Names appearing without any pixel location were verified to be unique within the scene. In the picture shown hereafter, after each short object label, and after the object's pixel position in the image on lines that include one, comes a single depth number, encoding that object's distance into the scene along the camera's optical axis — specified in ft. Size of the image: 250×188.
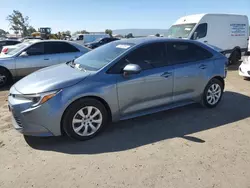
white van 34.02
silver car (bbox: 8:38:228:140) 11.01
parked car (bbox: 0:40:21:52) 49.08
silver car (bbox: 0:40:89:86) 24.11
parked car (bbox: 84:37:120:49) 71.74
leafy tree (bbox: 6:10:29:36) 203.51
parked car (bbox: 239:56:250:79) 25.25
